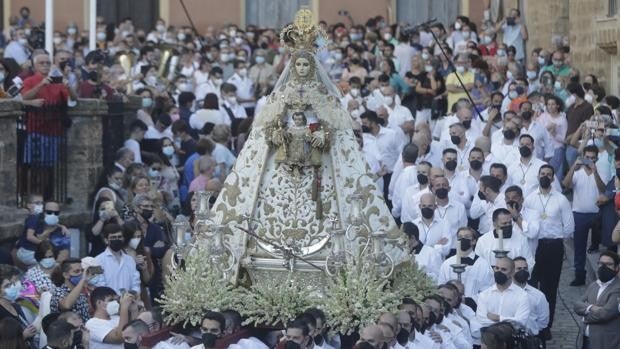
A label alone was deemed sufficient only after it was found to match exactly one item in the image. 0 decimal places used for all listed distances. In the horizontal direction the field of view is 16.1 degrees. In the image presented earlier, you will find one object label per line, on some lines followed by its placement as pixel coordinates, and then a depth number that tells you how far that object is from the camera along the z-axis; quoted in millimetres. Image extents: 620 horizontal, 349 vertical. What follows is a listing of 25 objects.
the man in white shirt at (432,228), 22062
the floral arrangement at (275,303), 18281
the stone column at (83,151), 23875
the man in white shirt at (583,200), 23547
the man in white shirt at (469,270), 20828
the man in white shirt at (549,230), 21969
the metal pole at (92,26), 25875
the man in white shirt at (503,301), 19719
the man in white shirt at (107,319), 17859
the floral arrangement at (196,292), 18359
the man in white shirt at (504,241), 21125
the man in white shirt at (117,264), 19672
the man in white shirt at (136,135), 24419
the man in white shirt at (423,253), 21203
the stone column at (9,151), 21938
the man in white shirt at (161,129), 25659
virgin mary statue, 18781
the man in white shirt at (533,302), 19875
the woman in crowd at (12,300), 17156
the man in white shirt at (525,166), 23484
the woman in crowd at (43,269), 18516
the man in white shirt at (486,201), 22609
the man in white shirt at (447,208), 22438
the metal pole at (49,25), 24891
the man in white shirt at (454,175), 23703
